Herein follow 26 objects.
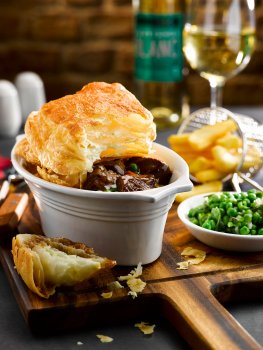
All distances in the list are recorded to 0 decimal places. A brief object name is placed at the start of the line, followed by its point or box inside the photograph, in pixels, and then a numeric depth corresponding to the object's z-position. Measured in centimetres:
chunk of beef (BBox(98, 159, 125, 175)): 84
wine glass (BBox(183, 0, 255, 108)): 115
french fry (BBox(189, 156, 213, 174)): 102
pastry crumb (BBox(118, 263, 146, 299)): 79
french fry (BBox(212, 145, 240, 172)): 100
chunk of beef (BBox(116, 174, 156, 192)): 81
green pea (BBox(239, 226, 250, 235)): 86
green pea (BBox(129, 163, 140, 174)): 85
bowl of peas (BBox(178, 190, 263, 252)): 86
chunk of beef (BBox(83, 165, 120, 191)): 82
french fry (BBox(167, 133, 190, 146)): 102
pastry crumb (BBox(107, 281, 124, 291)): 80
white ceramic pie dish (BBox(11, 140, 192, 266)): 80
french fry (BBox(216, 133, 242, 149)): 101
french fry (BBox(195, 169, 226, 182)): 101
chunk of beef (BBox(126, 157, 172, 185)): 85
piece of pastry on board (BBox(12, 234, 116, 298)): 78
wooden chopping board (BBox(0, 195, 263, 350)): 75
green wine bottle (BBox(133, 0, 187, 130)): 122
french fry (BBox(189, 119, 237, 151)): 101
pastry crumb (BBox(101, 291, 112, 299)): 79
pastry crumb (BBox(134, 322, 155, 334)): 77
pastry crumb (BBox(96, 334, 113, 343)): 76
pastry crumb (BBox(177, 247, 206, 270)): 84
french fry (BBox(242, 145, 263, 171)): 103
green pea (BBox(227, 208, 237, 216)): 87
